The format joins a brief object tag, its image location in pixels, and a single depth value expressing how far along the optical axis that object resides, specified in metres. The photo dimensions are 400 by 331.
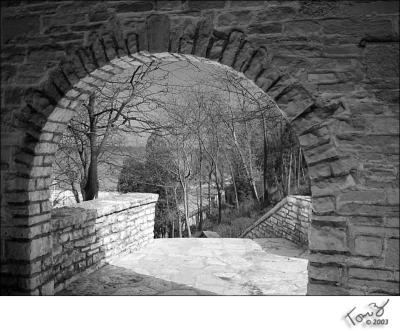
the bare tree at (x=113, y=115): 6.76
